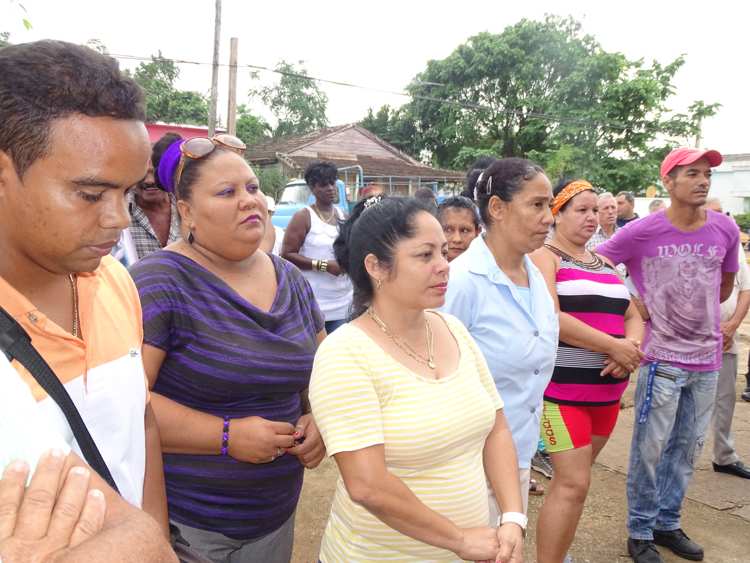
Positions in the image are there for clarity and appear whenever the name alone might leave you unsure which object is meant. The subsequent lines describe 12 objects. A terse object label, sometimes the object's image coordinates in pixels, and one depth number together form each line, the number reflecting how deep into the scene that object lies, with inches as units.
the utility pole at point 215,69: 569.0
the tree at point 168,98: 891.5
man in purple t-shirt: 129.4
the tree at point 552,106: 820.6
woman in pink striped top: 106.7
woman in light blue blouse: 95.3
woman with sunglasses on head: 69.7
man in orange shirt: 39.8
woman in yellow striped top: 65.8
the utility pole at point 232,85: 569.6
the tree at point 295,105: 1227.9
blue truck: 468.2
